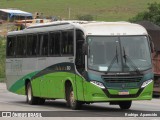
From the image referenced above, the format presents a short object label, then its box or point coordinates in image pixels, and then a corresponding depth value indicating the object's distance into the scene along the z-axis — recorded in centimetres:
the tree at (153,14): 5978
